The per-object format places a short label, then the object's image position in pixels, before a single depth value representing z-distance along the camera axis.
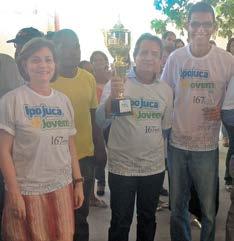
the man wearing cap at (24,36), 2.22
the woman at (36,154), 1.71
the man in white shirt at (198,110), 2.27
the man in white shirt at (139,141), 2.15
